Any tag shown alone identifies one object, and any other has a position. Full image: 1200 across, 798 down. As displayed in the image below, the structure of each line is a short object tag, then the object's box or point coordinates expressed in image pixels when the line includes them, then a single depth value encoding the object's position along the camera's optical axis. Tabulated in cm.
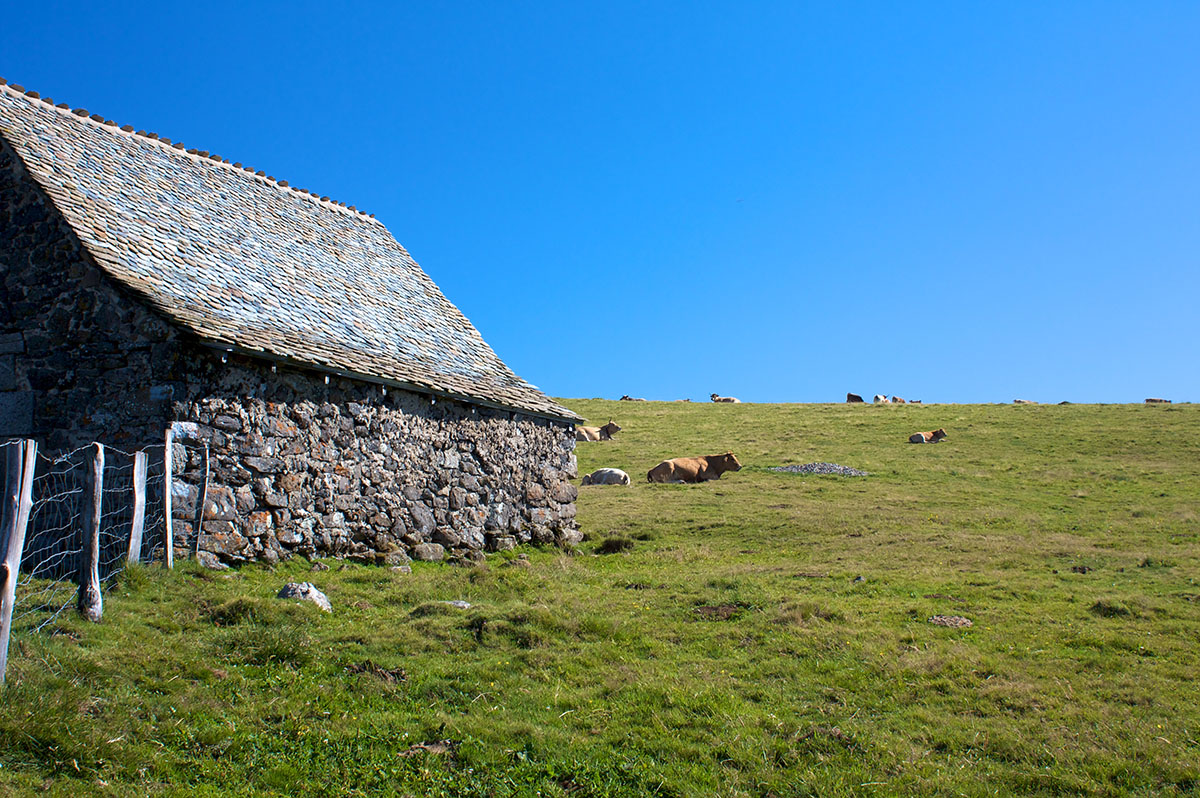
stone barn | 1331
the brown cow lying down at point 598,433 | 3957
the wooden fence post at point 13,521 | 700
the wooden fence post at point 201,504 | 1260
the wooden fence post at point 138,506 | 1052
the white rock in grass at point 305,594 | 1126
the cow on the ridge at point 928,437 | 3744
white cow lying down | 2930
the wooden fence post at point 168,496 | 1186
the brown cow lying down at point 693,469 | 2944
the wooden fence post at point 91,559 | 901
